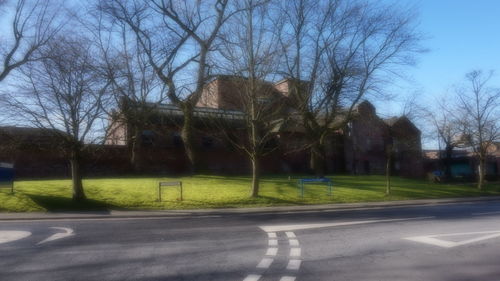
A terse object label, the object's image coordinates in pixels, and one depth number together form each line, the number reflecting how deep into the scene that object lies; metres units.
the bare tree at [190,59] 21.89
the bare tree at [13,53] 19.73
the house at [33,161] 26.55
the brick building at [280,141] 21.09
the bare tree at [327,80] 24.66
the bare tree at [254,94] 18.75
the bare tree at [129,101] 18.67
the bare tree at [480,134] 29.77
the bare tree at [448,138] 36.28
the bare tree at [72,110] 16.91
